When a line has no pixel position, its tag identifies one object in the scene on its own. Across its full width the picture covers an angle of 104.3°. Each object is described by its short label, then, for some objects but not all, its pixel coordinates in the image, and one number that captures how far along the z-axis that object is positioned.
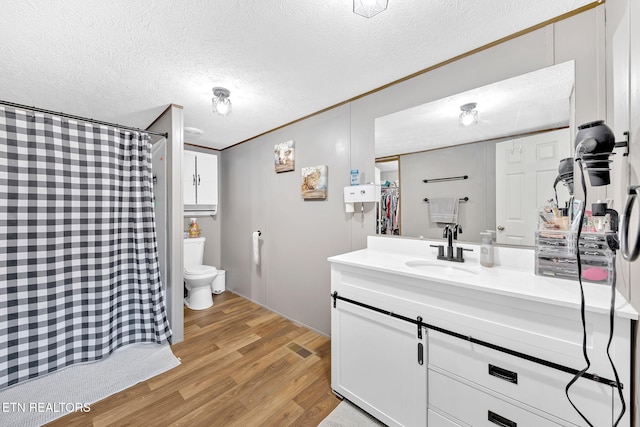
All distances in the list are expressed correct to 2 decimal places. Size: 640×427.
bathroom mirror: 1.30
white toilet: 2.92
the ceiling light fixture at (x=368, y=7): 1.04
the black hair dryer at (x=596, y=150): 0.79
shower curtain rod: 1.54
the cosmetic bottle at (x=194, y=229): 3.42
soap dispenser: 1.38
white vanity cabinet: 0.85
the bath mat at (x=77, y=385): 1.50
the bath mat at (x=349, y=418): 1.42
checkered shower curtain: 1.66
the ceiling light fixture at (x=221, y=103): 1.95
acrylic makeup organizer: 1.03
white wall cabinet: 3.20
